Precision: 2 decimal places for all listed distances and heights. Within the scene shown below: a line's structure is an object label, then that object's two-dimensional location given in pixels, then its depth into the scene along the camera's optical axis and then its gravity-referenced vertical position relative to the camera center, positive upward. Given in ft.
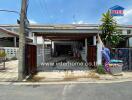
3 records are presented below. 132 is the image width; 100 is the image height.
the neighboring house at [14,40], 35.66 +4.06
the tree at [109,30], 22.43 +5.08
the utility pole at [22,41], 16.13 +1.74
